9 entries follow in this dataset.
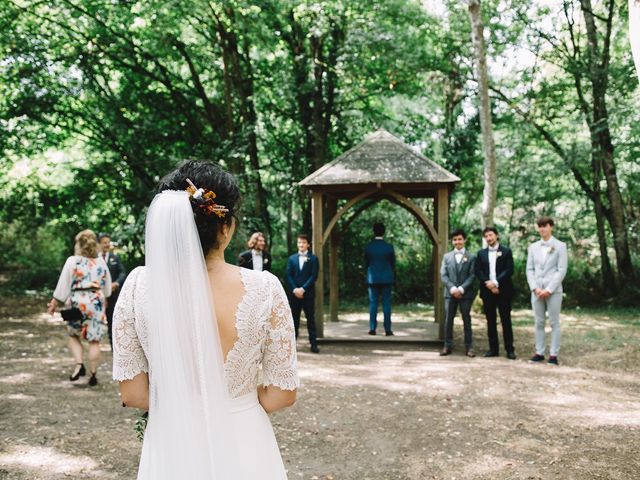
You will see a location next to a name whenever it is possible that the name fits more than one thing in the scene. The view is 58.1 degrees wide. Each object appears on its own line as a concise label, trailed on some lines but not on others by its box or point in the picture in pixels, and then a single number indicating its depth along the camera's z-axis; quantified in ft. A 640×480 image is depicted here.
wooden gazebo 33.53
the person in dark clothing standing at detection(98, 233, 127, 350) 29.37
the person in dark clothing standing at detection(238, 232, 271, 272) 31.81
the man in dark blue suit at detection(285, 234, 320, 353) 32.01
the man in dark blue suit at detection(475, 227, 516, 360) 29.68
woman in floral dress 24.06
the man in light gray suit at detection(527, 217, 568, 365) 27.71
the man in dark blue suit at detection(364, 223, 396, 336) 35.58
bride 6.69
